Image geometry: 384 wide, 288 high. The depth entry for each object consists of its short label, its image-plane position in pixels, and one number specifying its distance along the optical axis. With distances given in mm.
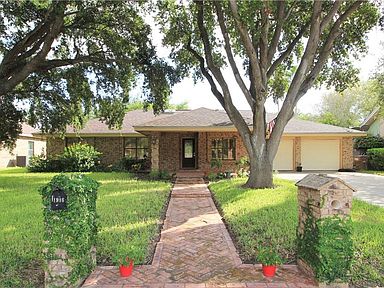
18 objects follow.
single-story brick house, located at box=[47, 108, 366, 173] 18500
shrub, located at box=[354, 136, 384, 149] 24953
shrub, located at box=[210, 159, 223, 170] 16766
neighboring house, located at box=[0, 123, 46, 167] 25234
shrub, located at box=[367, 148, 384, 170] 21375
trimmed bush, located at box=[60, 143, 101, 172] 19312
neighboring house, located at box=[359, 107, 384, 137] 27344
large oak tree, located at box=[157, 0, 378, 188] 11148
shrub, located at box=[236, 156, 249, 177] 16656
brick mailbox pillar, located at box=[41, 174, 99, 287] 4129
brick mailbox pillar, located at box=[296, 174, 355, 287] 4203
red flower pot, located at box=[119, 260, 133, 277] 4543
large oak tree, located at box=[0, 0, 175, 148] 12344
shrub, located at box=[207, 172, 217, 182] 15945
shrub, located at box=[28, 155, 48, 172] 20203
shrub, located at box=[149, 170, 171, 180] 16266
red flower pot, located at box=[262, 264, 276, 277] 4547
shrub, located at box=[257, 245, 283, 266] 4547
